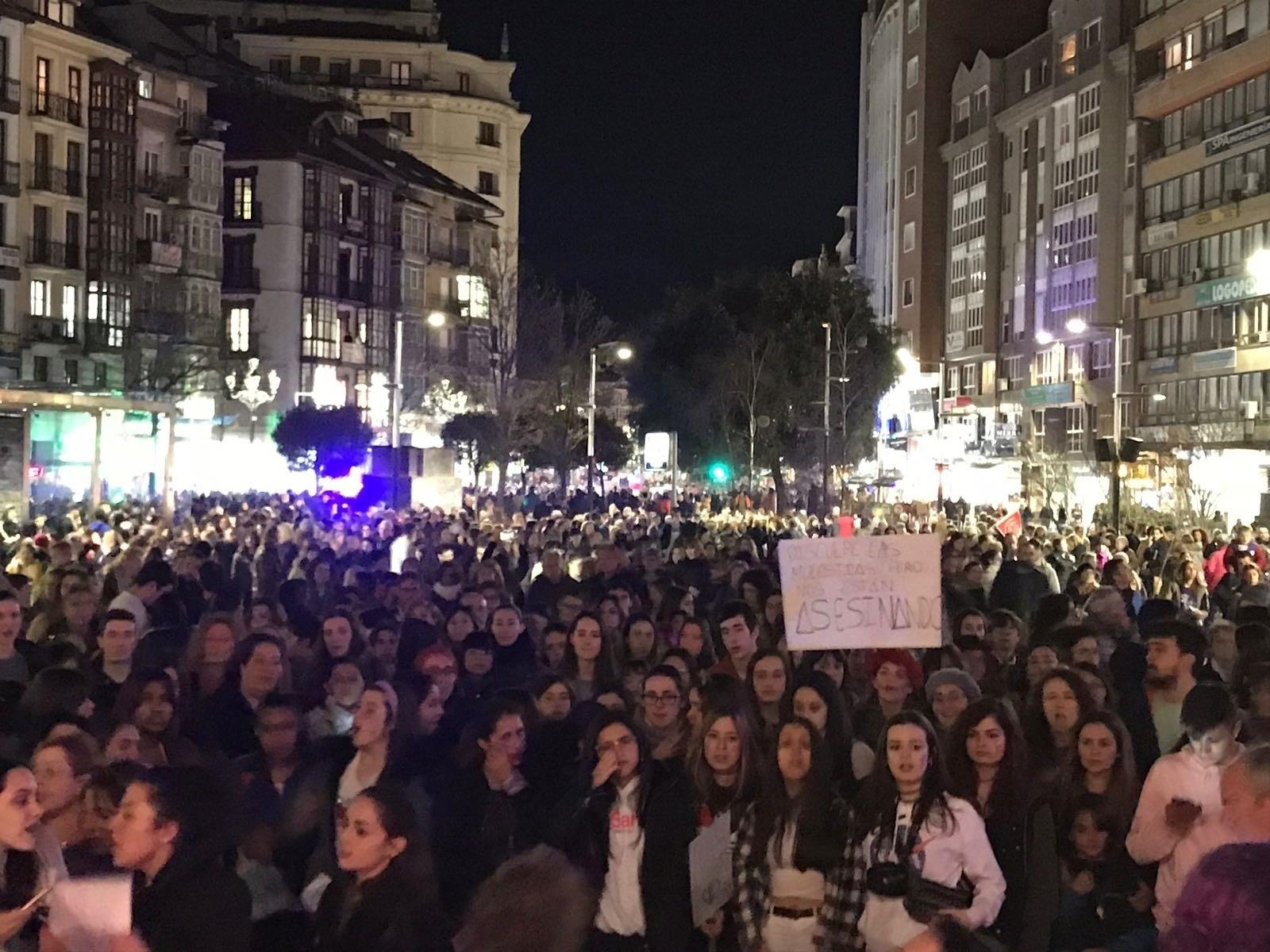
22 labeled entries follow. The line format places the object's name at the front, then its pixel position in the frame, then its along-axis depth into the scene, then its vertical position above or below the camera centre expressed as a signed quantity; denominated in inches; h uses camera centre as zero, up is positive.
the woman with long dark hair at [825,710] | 301.3 -34.9
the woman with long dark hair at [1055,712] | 295.1 -34.5
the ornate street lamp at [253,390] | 2719.0 +175.2
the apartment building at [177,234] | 2610.7 +407.7
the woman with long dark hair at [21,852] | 209.3 -41.5
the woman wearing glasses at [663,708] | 312.3 -36.0
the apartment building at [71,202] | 2378.2 +403.4
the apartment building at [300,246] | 3046.3 +442.2
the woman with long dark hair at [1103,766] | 273.9 -39.6
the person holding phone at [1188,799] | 231.1 -40.3
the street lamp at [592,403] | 1857.8 +106.2
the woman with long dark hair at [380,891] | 200.4 -43.6
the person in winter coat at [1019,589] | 600.7 -28.2
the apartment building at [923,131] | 3336.6 +698.6
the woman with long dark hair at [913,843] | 224.1 -43.4
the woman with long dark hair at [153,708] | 303.1 -35.1
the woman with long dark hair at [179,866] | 192.2 -40.3
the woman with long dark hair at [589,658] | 399.9 -34.6
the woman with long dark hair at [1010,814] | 243.0 -43.2
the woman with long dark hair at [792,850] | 244.7 -47.3
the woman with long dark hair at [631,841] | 250.7 -47.6
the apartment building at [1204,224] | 2178.9 +363.0
